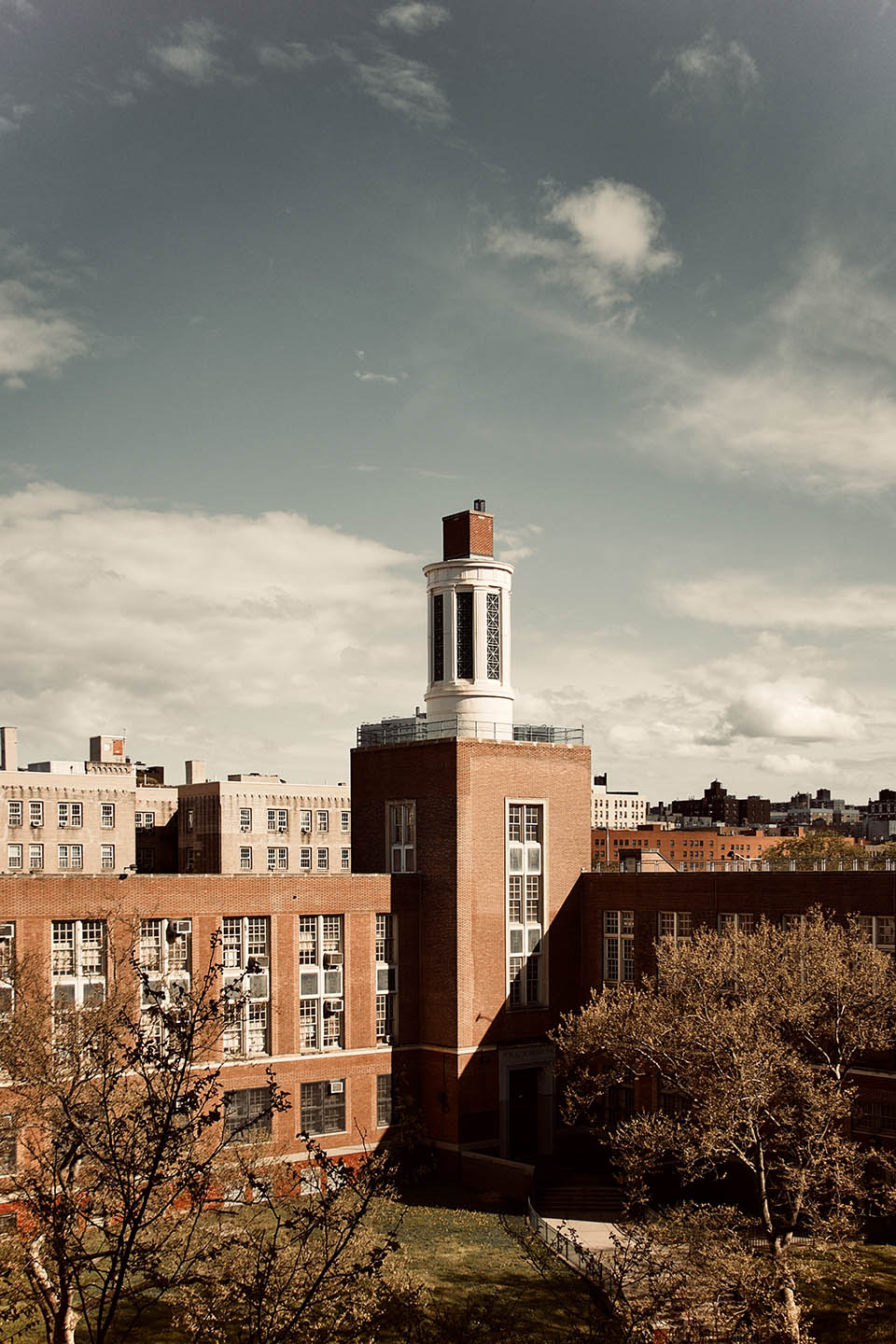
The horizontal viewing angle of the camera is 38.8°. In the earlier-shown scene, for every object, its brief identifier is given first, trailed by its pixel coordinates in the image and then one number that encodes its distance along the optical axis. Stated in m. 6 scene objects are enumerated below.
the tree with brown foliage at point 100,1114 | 13.00
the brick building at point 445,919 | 43.19
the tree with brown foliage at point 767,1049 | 31.78
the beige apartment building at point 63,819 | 86.75
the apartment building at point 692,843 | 163.00
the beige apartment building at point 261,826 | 95.56
